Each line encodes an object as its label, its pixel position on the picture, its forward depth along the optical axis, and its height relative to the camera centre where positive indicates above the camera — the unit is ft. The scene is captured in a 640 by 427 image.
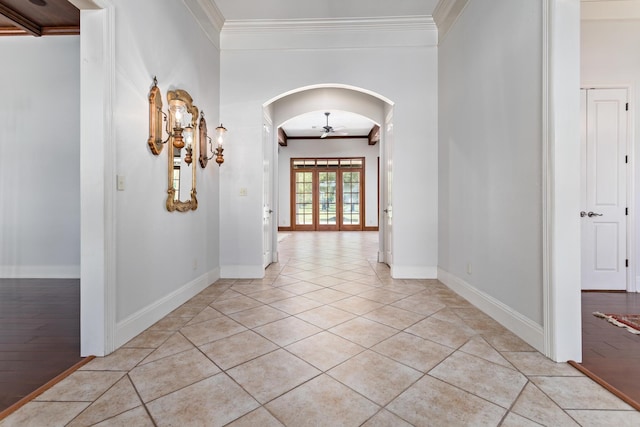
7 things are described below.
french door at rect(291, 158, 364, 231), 38.50 +2.87
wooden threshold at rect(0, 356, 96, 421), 4.89 -3.24
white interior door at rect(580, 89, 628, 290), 11.53 +1.08
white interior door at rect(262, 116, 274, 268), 15.94 +0.90
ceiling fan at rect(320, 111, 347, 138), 27.92 +9.05
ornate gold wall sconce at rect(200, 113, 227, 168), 12.15 +2.86
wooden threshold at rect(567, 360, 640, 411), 5.11 -3.25
